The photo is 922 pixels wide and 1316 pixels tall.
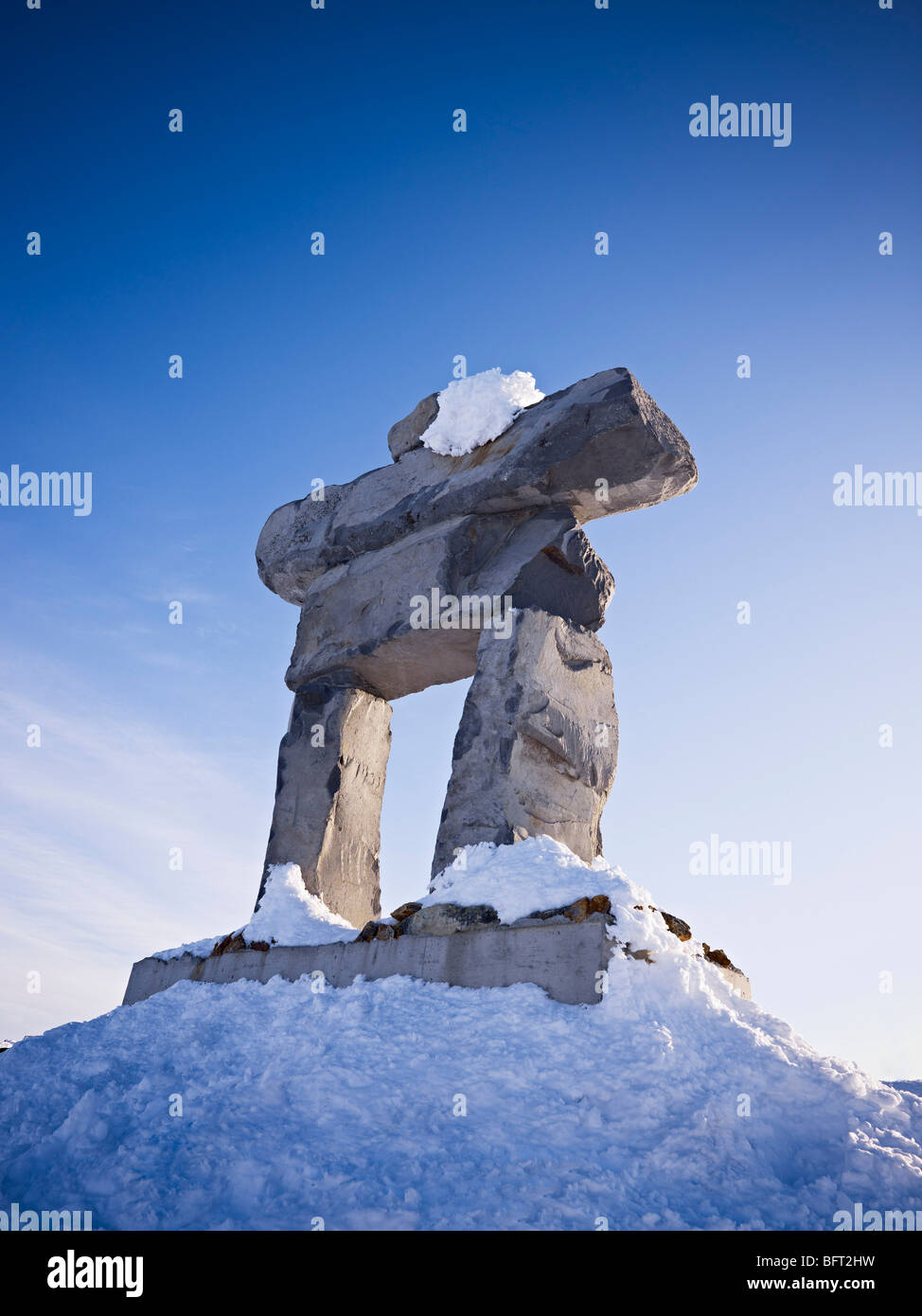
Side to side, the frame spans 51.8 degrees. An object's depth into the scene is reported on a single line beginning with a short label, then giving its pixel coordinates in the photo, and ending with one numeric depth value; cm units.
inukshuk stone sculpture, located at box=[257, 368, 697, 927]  576
